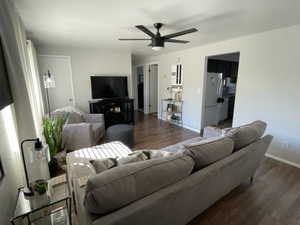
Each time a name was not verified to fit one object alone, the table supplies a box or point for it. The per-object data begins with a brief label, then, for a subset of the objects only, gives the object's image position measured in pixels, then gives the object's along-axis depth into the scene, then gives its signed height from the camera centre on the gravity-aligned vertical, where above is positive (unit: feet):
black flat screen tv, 15.33 -0.44
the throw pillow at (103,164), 4.04 -2.12
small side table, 3.65 -3.13
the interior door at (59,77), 13.42 +0.50
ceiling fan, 8.12 +2.20
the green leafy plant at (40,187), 3.90 -2.57
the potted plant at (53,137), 7.95 -2.76
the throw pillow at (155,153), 4.54 -2.05
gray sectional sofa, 2.90 -2.34
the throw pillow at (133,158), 4.18 -2.03
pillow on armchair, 10.65 -2.17
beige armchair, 9.55 -3.06
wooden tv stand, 14.93 -2.62
